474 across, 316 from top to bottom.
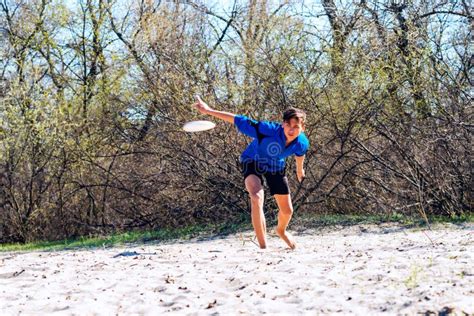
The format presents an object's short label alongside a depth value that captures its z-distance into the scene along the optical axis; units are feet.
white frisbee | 27.35
